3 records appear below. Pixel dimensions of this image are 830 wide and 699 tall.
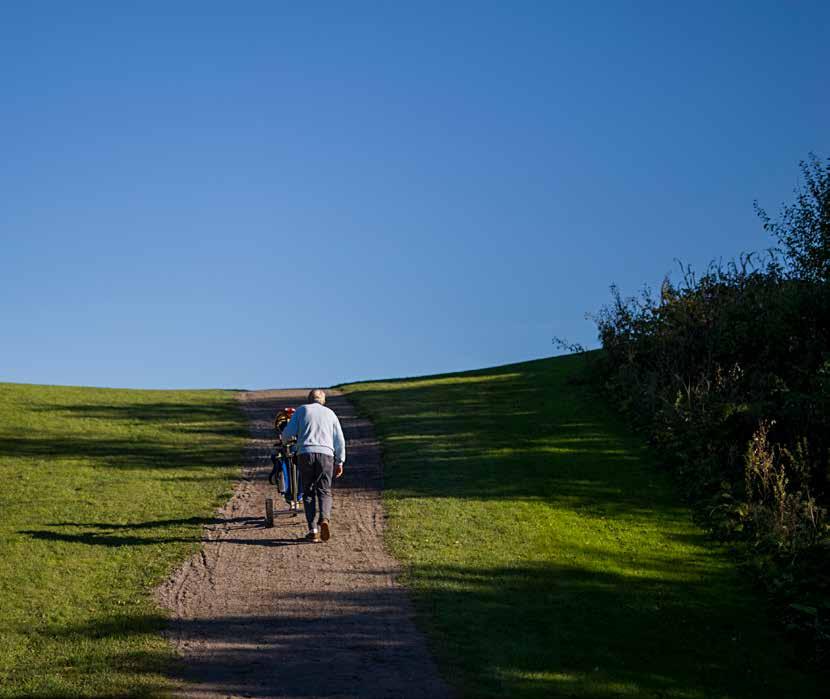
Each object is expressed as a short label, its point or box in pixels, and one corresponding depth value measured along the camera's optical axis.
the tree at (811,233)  29.45
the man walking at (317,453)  14.52
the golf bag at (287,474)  15.94
